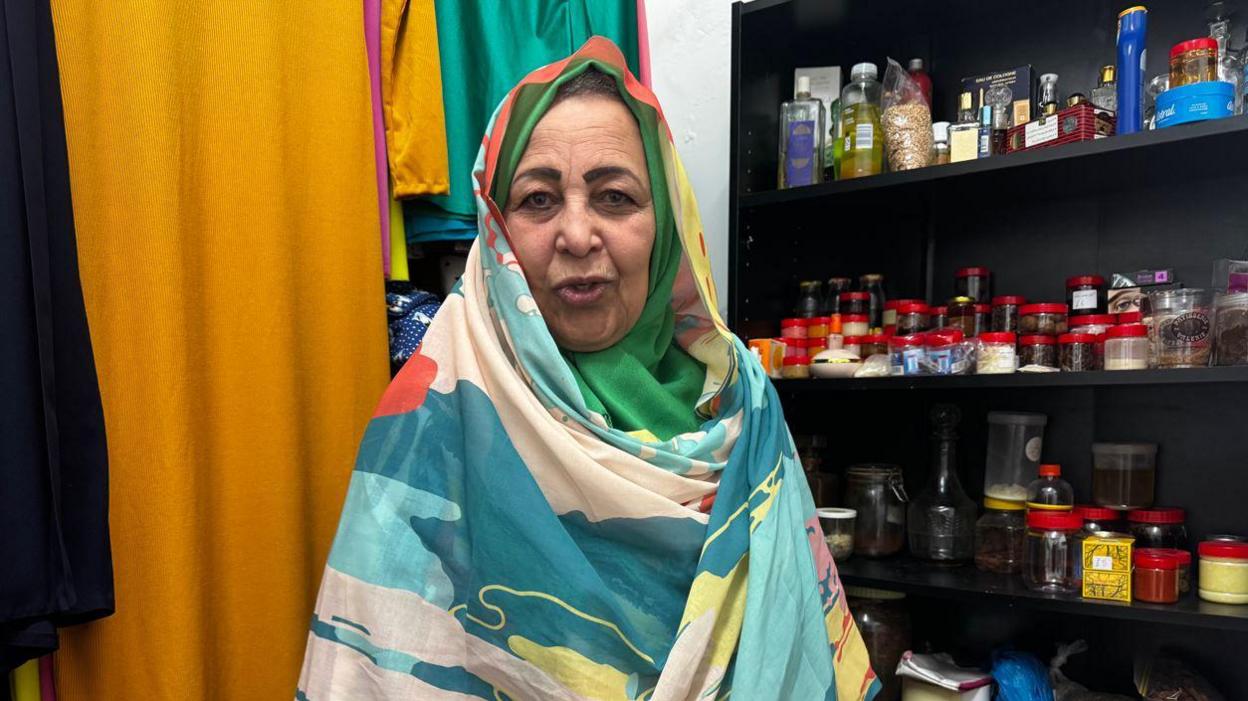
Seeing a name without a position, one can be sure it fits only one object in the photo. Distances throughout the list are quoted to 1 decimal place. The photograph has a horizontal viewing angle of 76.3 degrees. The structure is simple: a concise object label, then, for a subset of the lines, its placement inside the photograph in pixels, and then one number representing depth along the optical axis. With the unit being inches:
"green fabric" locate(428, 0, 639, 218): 54.4
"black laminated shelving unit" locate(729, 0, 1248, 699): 54.9
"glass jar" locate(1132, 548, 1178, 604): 48.3
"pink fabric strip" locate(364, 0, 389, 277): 51.6
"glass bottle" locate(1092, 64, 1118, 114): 53.5
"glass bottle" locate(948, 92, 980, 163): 56.9
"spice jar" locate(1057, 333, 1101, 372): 53.7
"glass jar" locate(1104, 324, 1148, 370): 50.6
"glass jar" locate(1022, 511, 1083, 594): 52.3
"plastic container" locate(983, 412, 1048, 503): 61.4
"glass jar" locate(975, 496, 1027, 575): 58.0
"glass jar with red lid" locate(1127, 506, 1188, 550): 53.0
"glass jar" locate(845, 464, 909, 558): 62.9
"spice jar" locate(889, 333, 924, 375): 57.1
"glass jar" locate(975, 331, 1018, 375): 54.3
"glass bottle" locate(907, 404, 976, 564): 61.2
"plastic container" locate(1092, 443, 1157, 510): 57.2
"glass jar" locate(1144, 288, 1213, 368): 48.6
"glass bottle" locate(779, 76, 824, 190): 63.1
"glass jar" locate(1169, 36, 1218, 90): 47.8
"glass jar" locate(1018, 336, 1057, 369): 55.6
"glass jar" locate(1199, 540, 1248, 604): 47.8
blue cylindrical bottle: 50.2
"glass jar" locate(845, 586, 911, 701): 60.5
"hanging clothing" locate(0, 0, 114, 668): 32.9
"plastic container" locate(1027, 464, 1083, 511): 55.4
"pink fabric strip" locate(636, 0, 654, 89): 60.7
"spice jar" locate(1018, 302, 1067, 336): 56.5
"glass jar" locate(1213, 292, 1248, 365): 47.1
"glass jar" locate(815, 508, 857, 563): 60.4
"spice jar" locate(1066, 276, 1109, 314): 56.6
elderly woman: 32.9
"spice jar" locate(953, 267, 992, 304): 62.6
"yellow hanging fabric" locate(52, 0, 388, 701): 40.1
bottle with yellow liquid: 60.6
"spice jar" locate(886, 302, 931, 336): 60.6
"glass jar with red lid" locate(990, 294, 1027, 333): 58.4
